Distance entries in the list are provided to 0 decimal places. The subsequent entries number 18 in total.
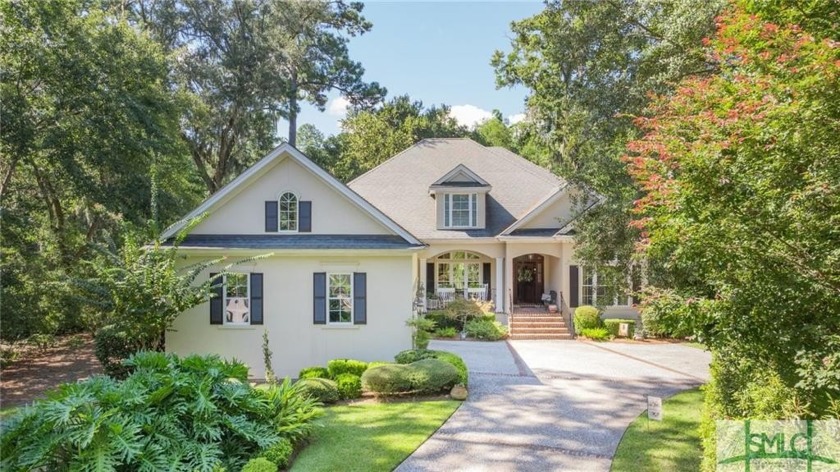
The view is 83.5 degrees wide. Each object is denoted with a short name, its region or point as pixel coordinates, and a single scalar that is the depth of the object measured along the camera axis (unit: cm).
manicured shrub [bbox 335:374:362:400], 1135
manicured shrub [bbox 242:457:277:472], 659
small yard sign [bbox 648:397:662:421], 820
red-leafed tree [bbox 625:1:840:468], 450
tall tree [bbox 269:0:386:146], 2909
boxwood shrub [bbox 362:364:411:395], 1105
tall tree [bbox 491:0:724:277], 1141
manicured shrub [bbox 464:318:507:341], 1892
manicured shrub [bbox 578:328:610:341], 1900
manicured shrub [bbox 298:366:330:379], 1200
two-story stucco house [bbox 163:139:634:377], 1359
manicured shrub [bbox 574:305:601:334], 1942
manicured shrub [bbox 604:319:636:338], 1933
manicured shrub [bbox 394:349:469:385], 1212
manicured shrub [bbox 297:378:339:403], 1084
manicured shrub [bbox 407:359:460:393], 1113
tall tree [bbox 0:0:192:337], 1395
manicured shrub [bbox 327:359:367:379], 1210
